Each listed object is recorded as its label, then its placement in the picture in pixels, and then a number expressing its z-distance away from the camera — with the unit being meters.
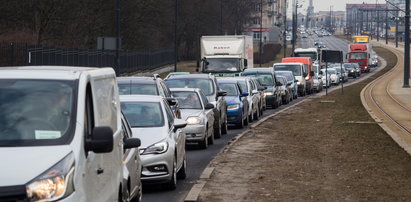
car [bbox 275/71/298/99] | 50.84
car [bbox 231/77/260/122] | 32.73
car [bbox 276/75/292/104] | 47.28
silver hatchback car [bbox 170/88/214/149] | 21.70
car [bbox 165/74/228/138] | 26.38
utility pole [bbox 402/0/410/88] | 65.62
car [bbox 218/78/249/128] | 29.50
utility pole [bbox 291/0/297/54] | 119.04
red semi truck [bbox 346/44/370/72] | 103.75
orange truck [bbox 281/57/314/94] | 60.09
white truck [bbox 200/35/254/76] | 43.75
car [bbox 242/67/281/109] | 42.75
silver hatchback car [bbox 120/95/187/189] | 14.13
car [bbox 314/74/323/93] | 66.31
